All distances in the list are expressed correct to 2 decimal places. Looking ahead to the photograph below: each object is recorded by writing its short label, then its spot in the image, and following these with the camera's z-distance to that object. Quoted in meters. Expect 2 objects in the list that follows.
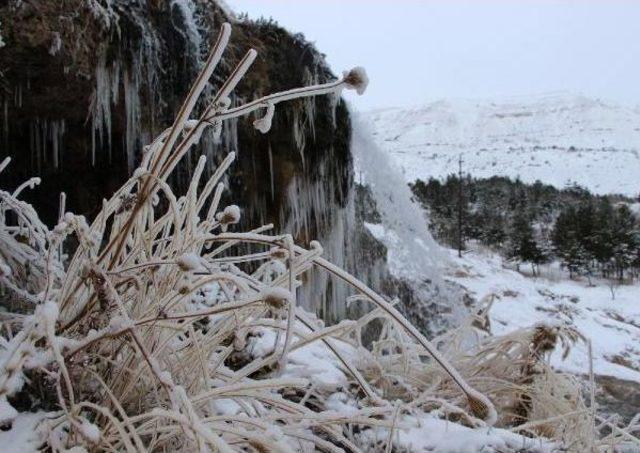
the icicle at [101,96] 3.17
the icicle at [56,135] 3.51
